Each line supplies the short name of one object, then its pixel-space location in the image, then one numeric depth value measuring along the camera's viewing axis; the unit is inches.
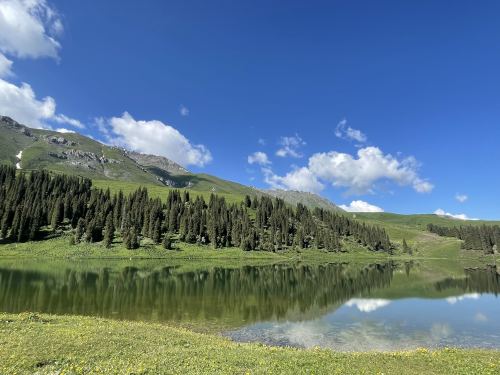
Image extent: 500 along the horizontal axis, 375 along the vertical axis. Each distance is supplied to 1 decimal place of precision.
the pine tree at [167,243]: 5890.8
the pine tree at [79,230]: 5730.3
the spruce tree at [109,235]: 5615.2
